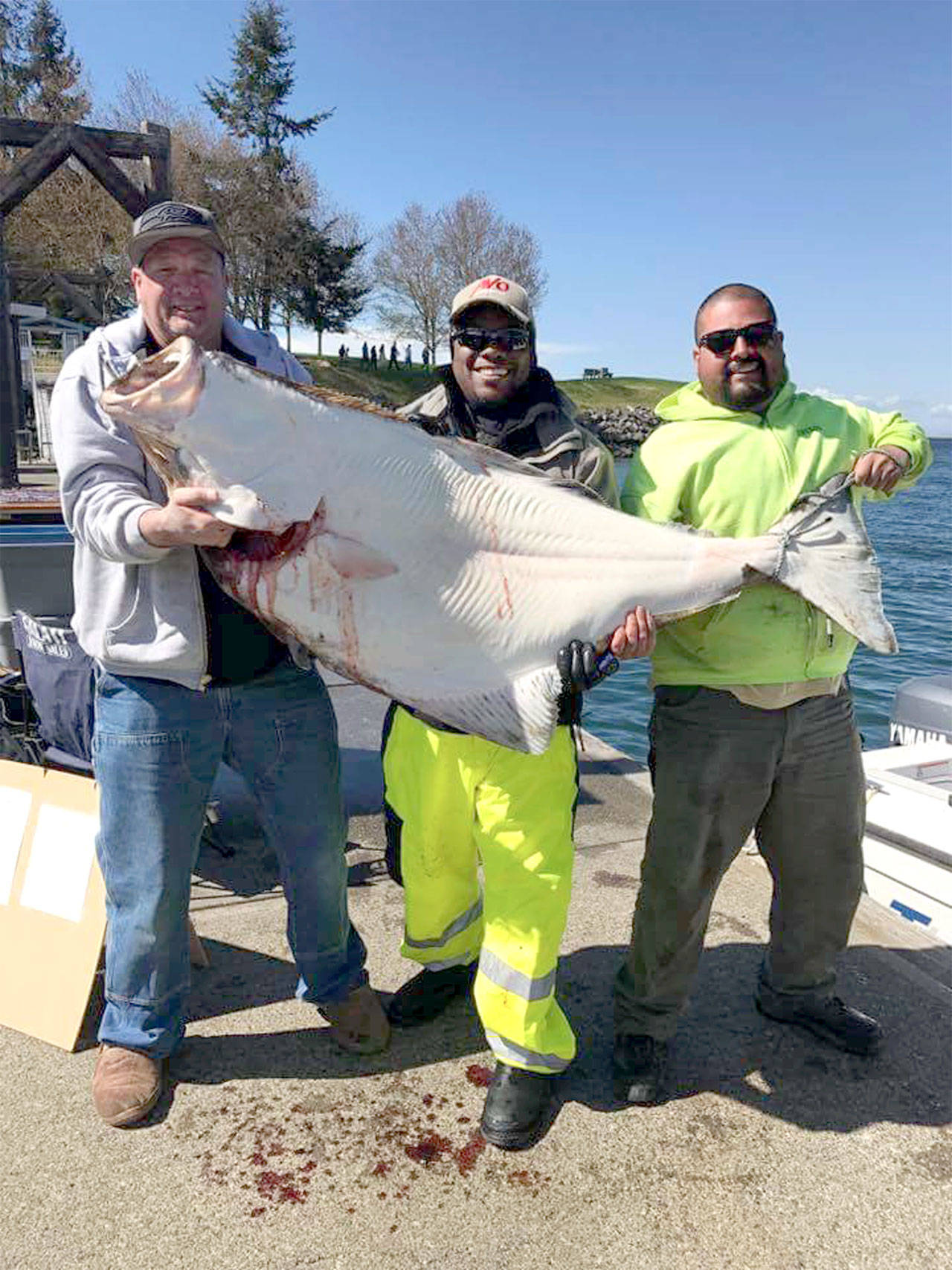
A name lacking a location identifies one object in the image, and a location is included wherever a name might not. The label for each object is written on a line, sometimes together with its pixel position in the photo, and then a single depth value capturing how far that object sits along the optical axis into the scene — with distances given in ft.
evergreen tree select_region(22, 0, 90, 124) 99.96
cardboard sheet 9.43
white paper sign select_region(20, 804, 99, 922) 9.89
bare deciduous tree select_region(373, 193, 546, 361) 148.05
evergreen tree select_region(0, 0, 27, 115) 126.11
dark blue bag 11.14
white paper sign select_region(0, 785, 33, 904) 10.27
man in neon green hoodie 8.50
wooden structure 19.21
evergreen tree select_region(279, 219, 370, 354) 116.47
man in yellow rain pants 8.26
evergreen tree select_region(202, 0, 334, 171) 125.59
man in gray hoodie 7.68
